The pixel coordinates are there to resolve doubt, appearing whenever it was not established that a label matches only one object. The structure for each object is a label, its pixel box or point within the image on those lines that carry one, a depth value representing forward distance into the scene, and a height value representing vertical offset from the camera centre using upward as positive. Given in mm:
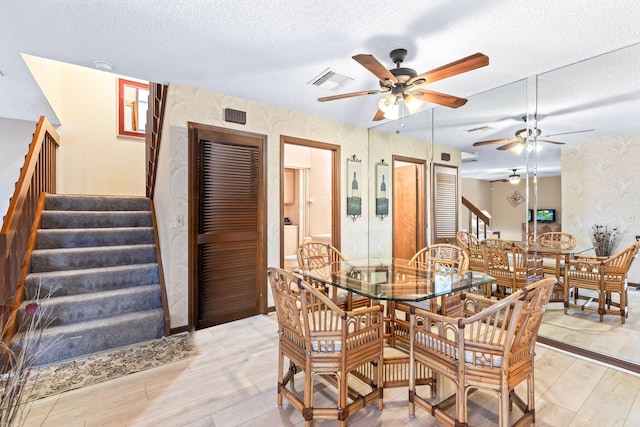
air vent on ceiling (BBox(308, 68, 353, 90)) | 2871 +1330
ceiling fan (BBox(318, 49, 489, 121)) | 2040 +1019
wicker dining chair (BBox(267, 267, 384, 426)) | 1680 -767
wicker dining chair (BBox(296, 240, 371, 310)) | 2723 -524
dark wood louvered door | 3240 -128
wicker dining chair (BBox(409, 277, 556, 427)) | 1474 -754
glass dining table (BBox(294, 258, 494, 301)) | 1922 -513
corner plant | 867 -523
